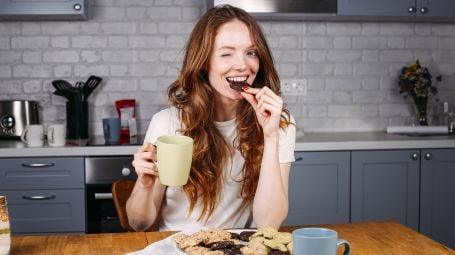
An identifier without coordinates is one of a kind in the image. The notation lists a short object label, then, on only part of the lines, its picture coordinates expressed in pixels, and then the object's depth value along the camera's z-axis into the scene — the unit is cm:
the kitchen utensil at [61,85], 399
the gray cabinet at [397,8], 386
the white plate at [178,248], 151
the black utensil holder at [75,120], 391
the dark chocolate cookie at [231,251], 148
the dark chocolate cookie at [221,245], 150
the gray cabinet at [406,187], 368
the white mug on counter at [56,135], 348
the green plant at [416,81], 418
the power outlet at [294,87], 423
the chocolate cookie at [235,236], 161
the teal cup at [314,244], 121
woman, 203
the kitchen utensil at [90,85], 399
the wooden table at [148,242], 165
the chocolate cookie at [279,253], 146
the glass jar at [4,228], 151
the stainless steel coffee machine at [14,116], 384
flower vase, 421
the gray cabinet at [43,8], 366
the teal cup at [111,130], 365
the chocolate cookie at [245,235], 159
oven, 345
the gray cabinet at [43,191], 343
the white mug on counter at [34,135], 350
